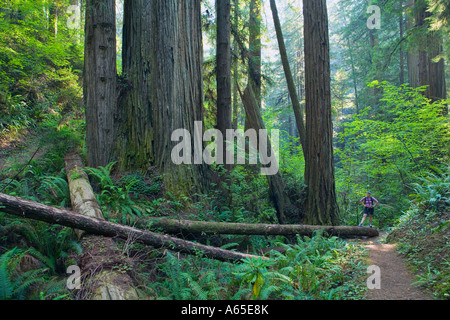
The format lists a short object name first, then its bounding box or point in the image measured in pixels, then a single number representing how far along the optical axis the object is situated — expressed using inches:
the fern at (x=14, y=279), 115.5
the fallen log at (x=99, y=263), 117.3
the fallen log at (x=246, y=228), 212.7
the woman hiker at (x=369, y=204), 344.8
